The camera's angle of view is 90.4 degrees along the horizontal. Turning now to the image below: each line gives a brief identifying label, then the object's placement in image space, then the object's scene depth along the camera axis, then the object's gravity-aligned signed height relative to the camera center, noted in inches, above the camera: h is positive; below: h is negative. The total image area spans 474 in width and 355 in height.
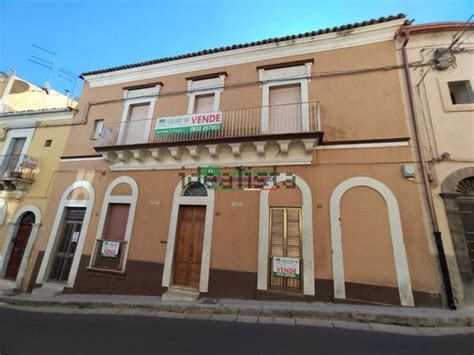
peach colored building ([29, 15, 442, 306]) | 236.5 +70.6
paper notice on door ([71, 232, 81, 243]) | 340.7 -0.6
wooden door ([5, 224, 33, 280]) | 364.8 -25.7
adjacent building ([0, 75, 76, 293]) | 362.9 +89.4
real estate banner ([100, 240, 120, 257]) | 308.1 -12.3
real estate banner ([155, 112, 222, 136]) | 304.3 +153.2
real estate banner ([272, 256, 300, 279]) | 242.8 -17.9
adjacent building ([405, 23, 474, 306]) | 220.2 +132.3
